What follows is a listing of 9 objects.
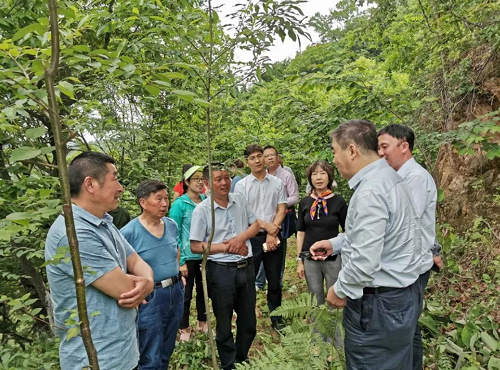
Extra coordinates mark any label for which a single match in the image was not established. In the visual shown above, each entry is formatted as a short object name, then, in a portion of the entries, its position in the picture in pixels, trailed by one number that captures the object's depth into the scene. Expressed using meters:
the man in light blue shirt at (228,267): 3.30
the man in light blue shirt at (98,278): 1.77
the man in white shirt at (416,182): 2.71
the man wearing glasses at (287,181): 5.19
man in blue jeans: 2.96
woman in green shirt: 4.39
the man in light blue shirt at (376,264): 1.96
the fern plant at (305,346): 2.47
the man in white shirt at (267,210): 4.48
